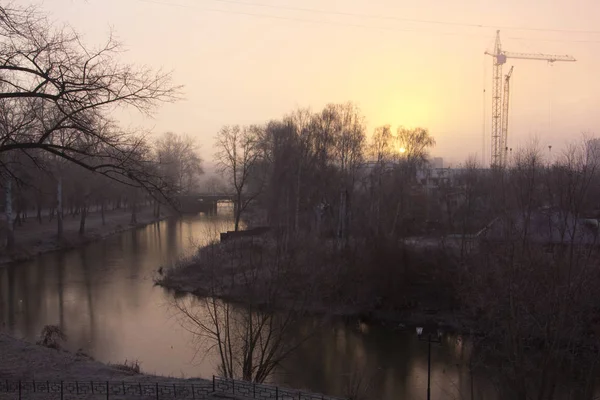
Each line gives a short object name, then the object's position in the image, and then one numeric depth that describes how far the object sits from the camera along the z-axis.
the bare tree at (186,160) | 51.59
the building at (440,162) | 101.93
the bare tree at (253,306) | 9.55
